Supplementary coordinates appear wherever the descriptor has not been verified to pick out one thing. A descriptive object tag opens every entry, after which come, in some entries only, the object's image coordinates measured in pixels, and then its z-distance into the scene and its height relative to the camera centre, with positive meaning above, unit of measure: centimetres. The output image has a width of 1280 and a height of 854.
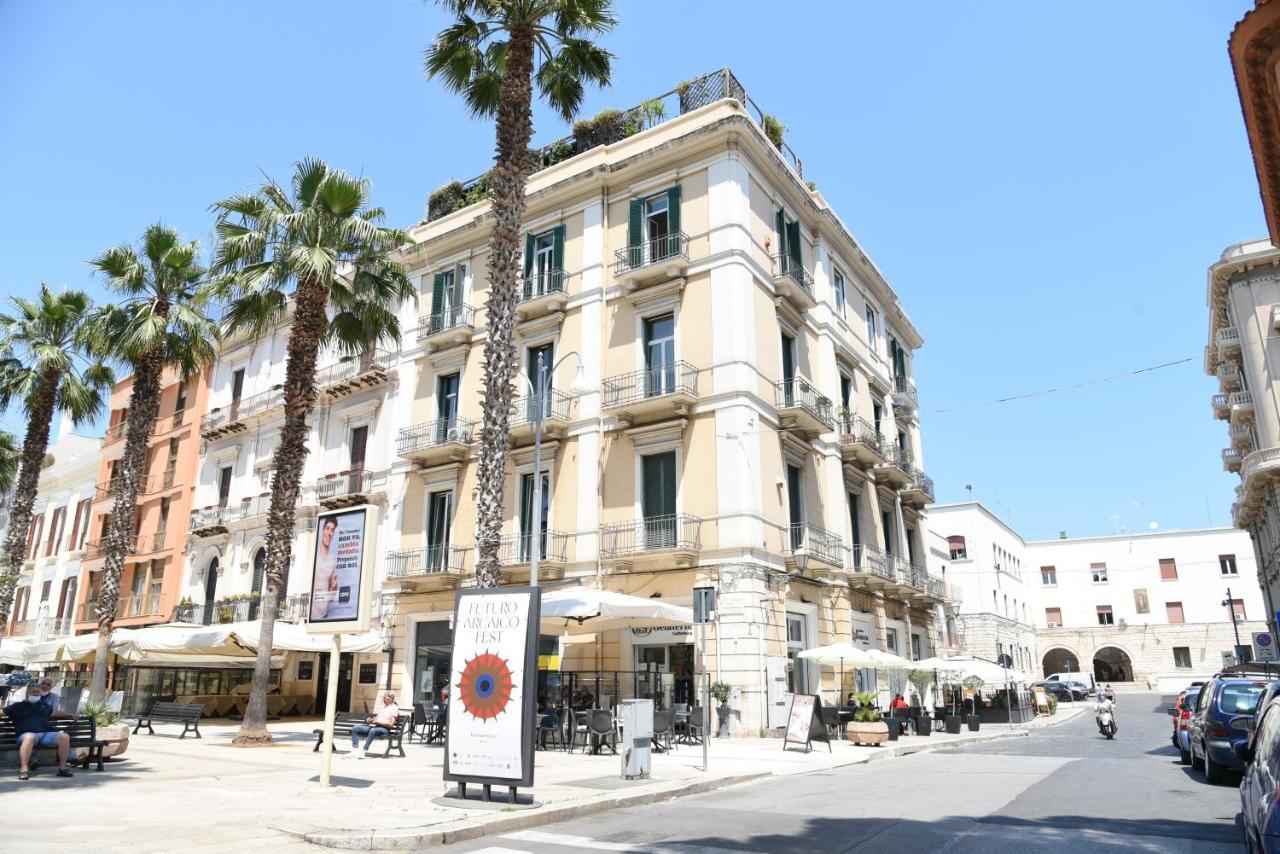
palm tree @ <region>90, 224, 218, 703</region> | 2123 +855
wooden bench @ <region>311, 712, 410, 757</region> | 1513 -104
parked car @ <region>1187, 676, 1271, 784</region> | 1129 -73
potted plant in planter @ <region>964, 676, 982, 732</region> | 2500 -154
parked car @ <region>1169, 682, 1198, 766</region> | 1495 -99
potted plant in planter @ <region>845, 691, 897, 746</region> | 1888 -131
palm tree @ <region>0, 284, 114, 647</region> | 2311 +824
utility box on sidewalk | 1171 -95
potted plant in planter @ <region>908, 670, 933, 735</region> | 2273 -77
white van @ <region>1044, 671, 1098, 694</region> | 5778 -87
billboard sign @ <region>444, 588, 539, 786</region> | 942 -20
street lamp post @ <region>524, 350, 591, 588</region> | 1570 +397
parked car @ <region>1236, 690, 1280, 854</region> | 443 -73
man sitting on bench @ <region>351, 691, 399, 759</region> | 1439 -84
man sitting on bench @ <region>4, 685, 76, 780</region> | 1110 -70
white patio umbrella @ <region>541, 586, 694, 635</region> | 1688 +120
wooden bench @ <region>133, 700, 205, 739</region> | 1811 -81
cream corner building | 2103 +667
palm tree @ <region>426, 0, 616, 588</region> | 1584 +1196
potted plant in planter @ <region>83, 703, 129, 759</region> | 1284 -86
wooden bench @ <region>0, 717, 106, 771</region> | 1178 -85
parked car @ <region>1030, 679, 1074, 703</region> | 5364 -149
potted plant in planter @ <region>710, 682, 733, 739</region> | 1948 -66
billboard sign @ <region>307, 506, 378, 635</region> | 1061 +123
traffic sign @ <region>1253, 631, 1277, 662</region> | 2633 +80
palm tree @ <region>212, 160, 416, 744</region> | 1850 +888
